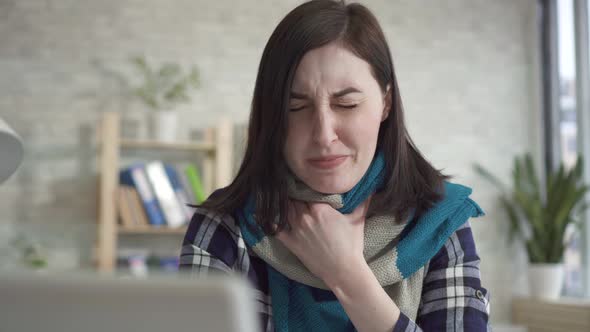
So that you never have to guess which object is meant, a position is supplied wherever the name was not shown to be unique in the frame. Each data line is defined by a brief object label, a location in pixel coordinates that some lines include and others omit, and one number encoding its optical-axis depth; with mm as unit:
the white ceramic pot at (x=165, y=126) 3762
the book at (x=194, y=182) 3705
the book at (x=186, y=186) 3672
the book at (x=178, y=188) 3639
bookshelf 3543
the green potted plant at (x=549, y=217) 4062
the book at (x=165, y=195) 3604
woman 925
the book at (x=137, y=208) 3578
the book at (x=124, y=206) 3551
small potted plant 3779
